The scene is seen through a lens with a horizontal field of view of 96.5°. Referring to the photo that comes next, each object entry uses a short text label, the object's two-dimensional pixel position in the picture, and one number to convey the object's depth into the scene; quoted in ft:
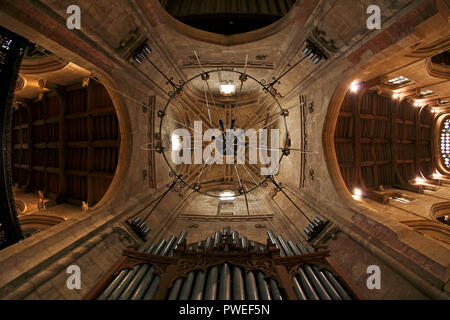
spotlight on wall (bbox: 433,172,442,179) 49.32
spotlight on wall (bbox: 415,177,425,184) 46.68
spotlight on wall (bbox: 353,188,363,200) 39.20
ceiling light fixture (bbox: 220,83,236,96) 43.67
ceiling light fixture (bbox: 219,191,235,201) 47.03
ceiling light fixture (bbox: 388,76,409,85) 40.22
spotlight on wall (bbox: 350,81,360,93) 36.27
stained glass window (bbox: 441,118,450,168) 51.44
